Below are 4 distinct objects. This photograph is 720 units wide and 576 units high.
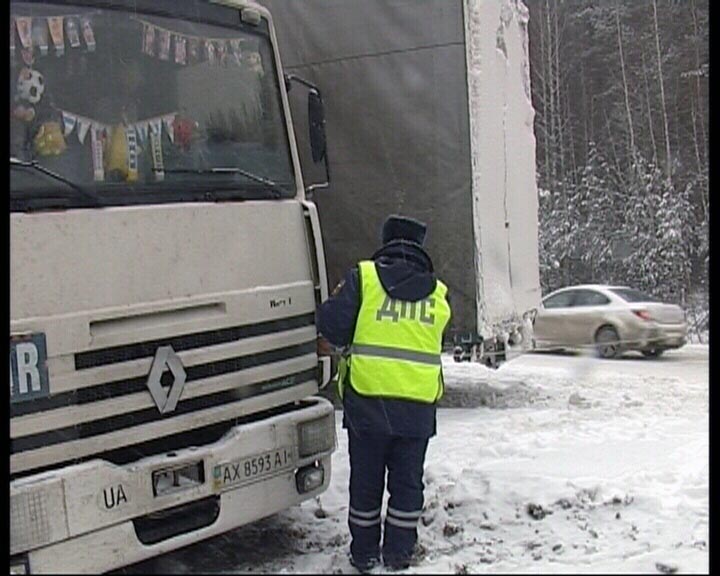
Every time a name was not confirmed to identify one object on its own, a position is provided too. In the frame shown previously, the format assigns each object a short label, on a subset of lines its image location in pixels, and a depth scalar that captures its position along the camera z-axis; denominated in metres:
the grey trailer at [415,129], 6.46
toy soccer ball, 3.63
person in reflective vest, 4.00
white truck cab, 3.41
